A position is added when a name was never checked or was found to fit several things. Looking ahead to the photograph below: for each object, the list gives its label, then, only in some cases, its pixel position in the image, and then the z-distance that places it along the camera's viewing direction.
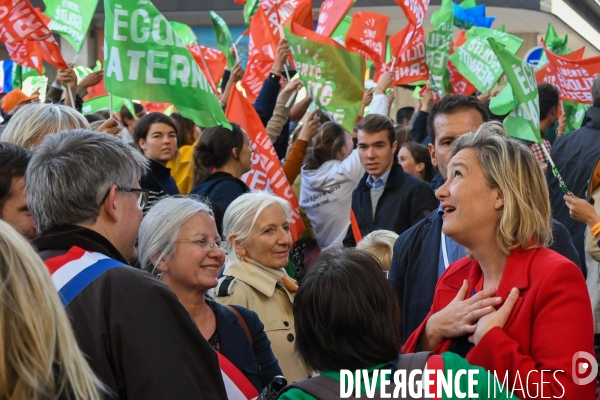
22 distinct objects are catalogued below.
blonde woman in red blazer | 2.53
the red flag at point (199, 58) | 8.32
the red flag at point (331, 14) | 8.17
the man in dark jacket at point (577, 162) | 5.65
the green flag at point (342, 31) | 10.50
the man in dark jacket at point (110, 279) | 2.37
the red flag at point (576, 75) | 8.87
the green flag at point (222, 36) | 9.01
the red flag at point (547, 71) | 10.17
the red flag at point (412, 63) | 8.75
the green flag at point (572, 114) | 11.38
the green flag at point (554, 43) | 12.55
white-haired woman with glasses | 3.53
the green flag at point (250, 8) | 8.62
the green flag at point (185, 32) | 11.20
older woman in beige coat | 4.07
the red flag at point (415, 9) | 7.53
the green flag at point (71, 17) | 7.68
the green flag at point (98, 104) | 10.57
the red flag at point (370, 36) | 9.13
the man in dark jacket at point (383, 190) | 5.88
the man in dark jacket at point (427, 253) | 3.46
